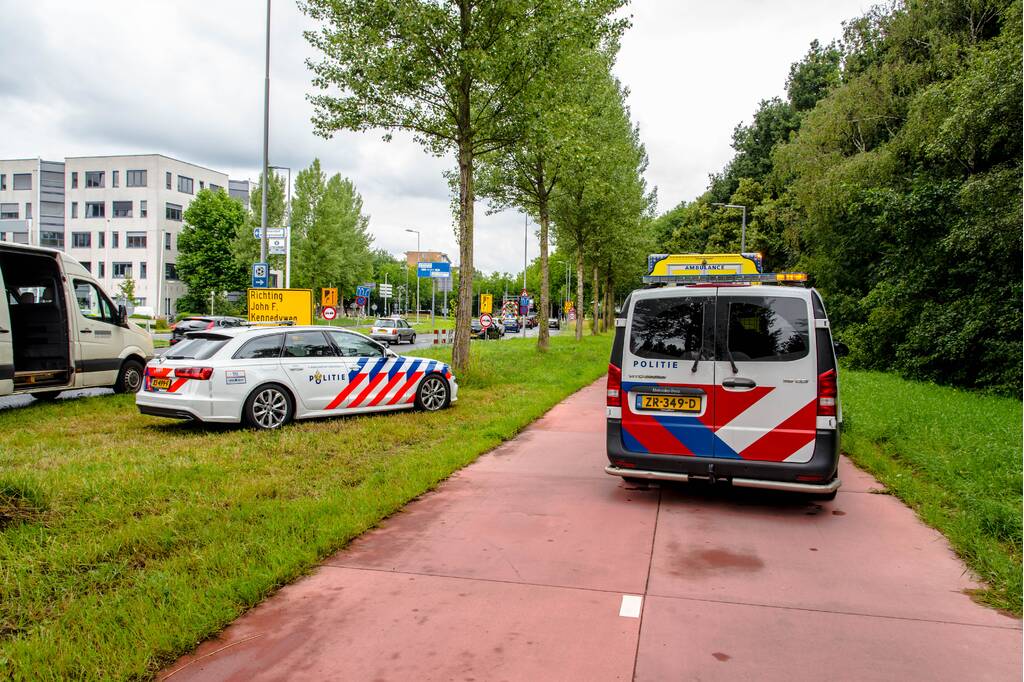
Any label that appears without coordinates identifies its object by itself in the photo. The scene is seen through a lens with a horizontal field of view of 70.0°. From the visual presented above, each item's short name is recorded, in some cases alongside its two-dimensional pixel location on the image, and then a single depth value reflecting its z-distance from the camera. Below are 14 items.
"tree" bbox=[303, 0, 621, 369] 14.44
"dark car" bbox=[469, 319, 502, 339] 48.02
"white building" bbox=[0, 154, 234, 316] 65.00
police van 5.88
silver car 39.09
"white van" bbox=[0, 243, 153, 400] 10.64
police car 8.98
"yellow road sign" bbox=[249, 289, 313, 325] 17.00
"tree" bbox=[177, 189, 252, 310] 60.06
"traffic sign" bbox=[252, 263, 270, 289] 19.77
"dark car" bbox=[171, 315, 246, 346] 31.61
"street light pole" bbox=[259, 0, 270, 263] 21.39
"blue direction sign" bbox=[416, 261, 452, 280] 46.75
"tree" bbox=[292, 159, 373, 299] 49.70
